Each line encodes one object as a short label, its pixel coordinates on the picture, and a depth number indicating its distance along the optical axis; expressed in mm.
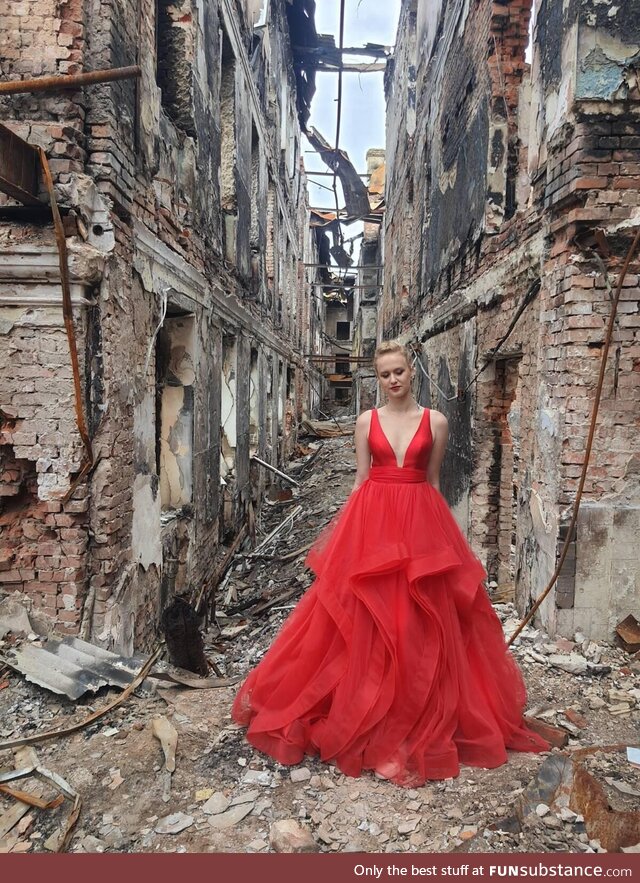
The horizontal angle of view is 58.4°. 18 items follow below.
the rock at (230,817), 2367
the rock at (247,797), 2484
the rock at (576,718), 3320
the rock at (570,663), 3916
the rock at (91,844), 2268
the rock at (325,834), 2258
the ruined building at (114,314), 3502
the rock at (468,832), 2230
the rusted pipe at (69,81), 2869
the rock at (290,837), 2219
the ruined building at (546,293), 3918
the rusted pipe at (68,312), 3270
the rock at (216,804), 2453
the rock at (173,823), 2355
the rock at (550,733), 2936
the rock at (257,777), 2602
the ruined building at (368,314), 26875
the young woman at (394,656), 2604
